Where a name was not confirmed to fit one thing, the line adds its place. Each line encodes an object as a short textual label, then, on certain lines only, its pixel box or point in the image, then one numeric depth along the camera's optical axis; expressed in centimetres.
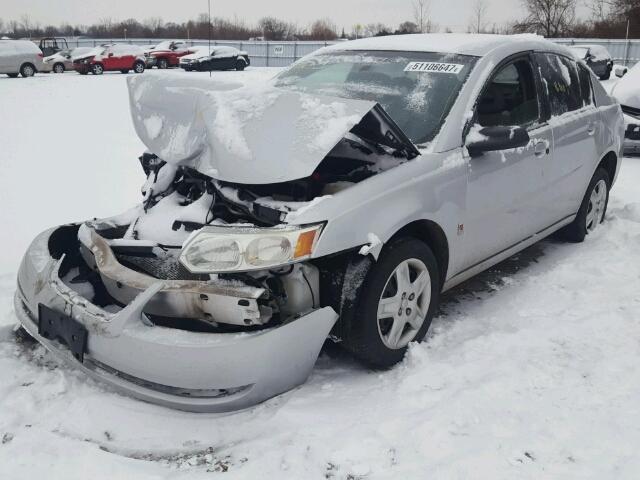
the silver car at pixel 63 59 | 2630
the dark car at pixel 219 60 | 2617
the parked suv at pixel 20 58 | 2152
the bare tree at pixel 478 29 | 3921
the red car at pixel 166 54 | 2866
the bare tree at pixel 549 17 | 4716
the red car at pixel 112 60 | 2570
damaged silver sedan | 245
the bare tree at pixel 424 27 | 3625
